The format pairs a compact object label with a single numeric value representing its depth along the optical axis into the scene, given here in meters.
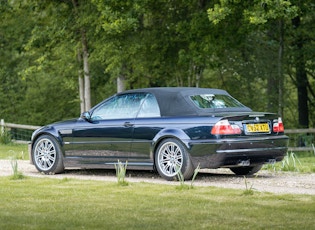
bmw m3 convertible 13.03
